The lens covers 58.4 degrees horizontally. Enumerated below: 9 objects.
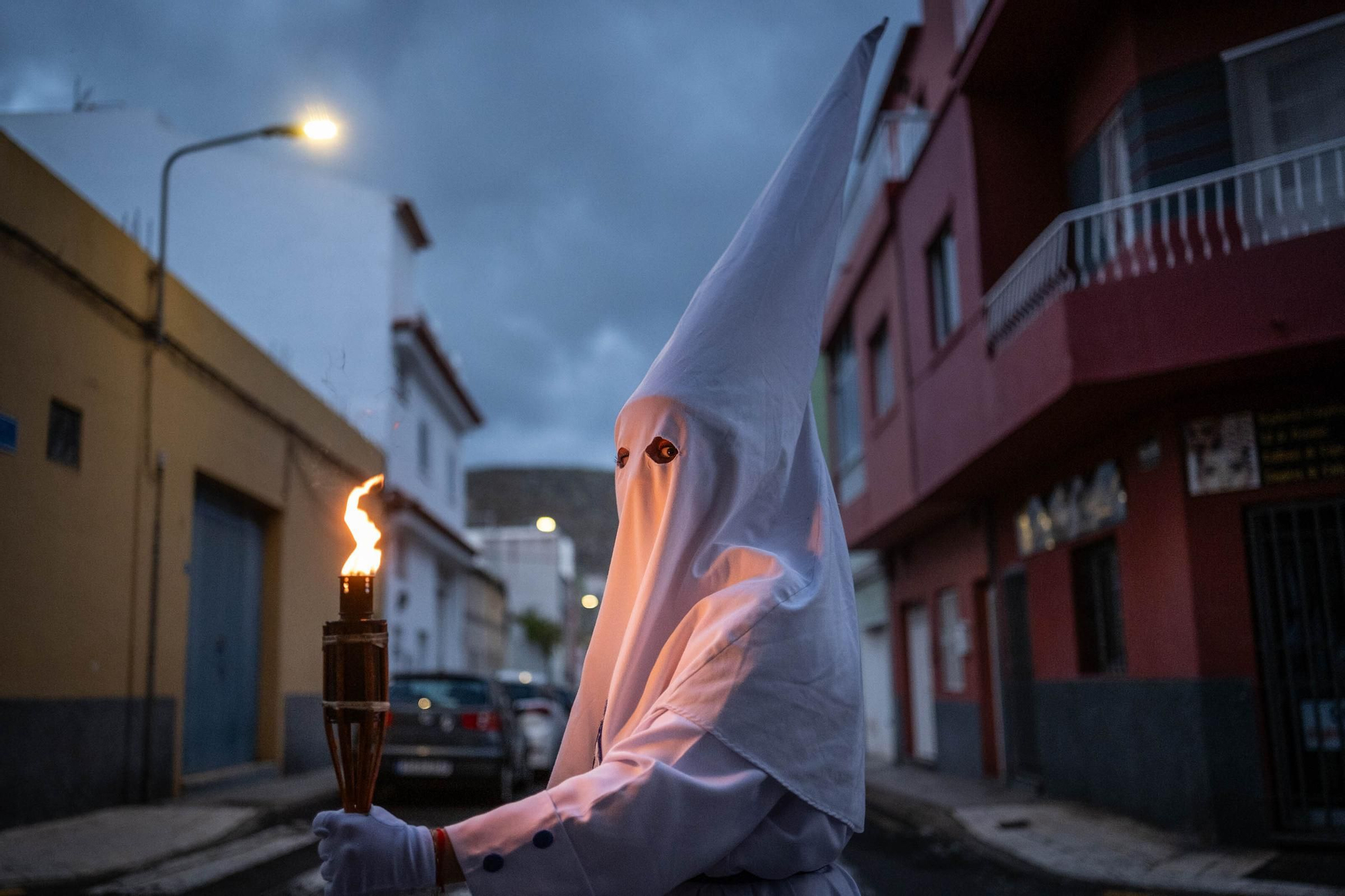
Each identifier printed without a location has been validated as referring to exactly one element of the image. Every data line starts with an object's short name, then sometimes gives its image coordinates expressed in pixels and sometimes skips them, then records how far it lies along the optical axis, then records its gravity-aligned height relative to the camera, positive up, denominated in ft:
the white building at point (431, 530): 74.28 +9.08
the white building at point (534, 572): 177.58 +13.72
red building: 28.50 +6.66
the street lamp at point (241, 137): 36.42 +16.13
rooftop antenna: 59.88 +28.70
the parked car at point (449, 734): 42.96 -2.41
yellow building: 30.30 +4.54
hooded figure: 5.25 +0.04
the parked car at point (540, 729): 55.77 -2.98
